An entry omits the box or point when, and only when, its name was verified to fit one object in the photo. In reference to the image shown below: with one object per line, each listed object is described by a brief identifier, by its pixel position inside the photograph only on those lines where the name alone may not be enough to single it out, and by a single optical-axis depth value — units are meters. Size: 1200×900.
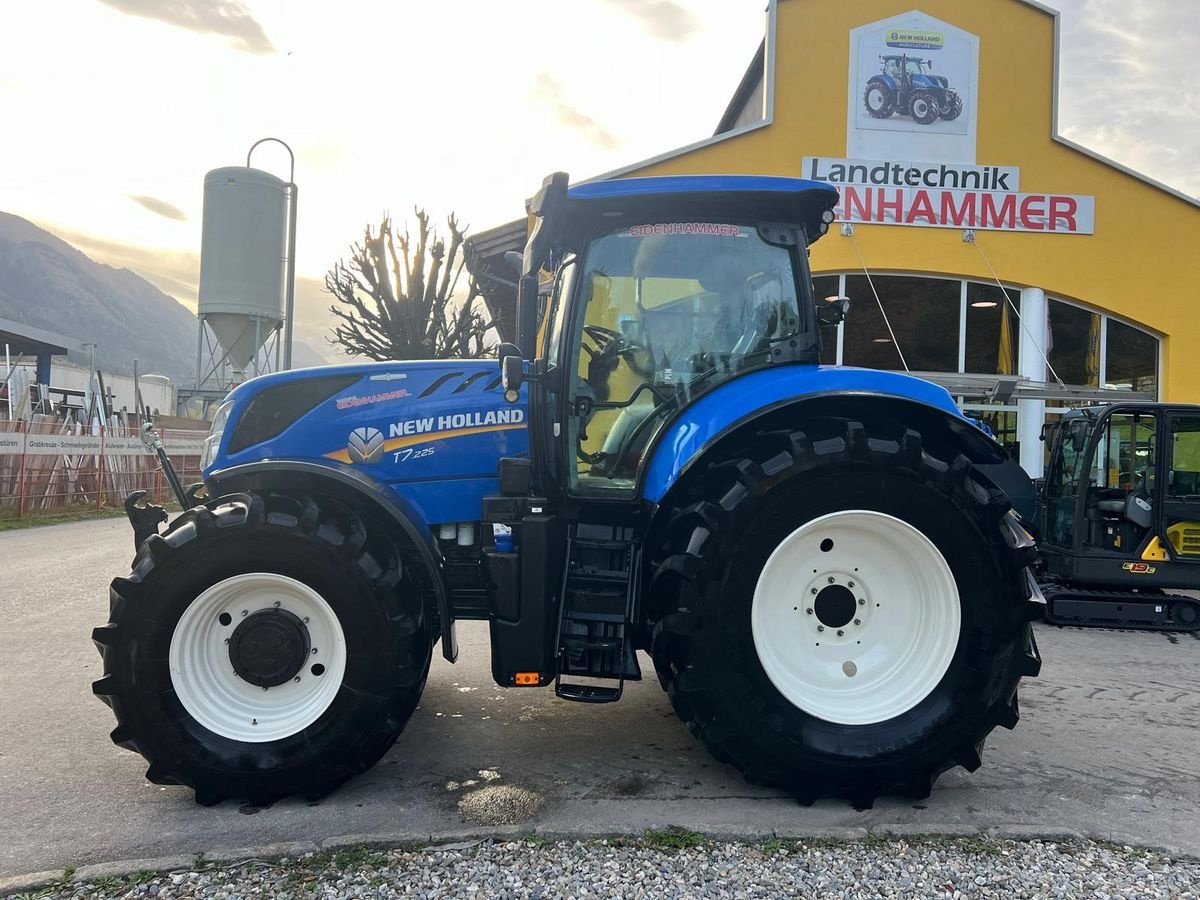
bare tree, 16.78
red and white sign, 11.70
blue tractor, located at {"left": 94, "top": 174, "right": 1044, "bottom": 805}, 3.20
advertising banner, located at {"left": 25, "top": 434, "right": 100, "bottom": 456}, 13.62
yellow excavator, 6.94
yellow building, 11.62
